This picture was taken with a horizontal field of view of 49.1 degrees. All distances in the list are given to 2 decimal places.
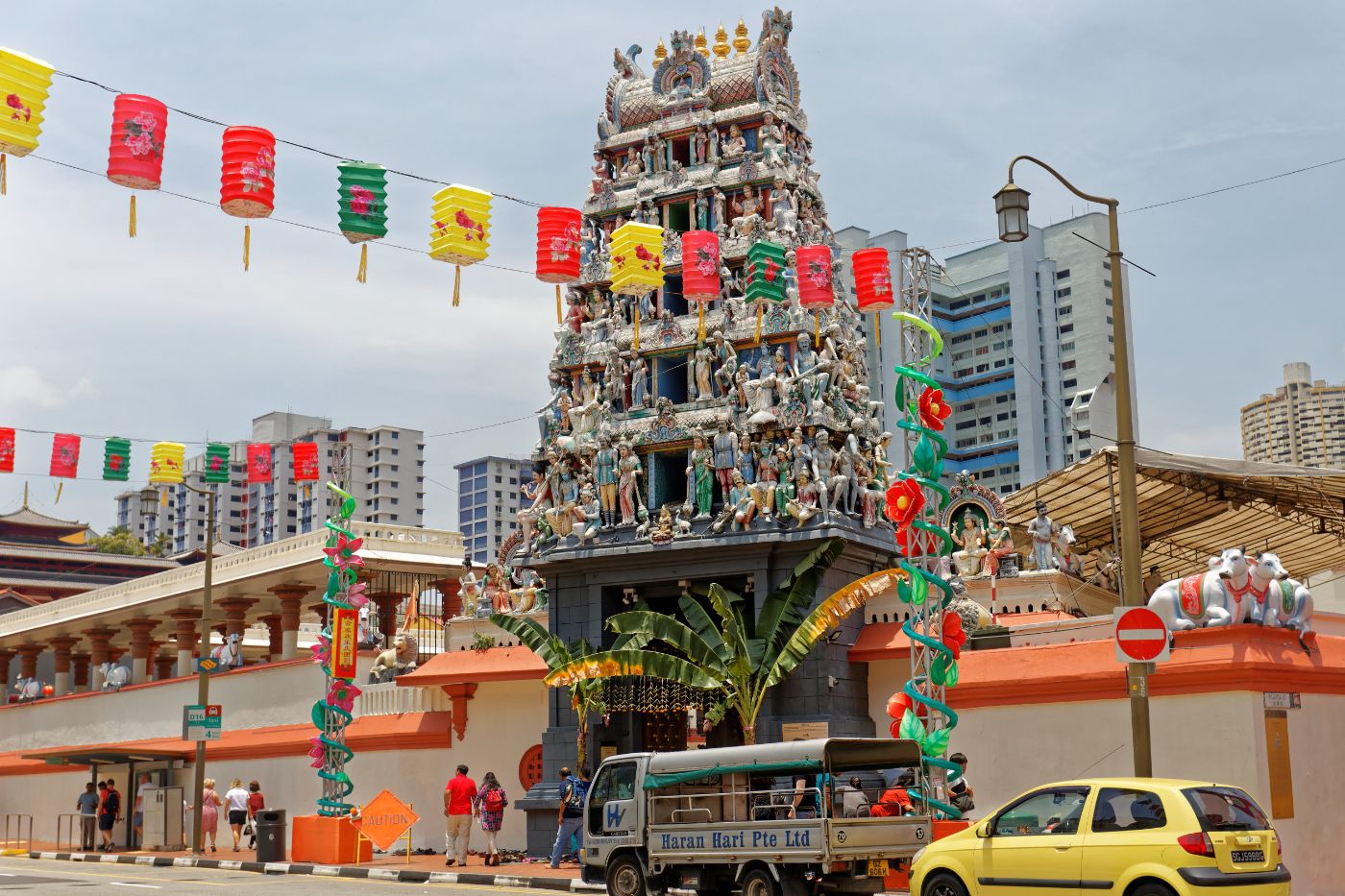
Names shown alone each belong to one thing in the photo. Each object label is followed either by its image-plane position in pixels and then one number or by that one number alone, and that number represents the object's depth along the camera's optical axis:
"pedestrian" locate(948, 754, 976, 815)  21.11
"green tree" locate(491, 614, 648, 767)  29.34
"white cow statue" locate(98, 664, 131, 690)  48.14
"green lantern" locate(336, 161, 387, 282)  22.50
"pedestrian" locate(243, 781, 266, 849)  33.16
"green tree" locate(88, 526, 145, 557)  88.46
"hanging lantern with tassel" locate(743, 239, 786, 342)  28.95
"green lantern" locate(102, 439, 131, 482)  34.22
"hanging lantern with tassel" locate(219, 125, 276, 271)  21.59
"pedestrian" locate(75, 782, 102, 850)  35.00
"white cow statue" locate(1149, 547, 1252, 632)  21.02
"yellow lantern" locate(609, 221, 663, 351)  27.83
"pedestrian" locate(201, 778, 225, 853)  32.75
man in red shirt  26.92
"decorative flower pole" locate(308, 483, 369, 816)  29.39
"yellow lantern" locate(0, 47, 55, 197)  19.05
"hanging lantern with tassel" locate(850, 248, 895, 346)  28.64
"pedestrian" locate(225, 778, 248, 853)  32.75
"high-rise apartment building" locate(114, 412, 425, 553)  146.62
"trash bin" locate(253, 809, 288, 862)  28.28
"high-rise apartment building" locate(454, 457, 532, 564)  163.38
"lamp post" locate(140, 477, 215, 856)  31.30
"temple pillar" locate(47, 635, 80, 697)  56.97
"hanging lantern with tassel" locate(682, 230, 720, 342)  29.80
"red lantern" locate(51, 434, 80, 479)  33.53
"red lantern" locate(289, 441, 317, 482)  39.45
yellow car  13.45
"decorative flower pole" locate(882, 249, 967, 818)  21.41
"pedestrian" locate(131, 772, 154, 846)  34.41
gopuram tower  29.53
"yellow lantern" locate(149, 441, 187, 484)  35.94
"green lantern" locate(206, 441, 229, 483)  36.59
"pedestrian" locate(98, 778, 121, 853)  34.22
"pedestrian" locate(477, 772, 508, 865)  27.52
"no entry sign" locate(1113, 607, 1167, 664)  15.94
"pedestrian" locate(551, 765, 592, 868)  25.64
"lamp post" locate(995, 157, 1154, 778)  16.09
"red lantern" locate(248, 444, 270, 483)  38.44
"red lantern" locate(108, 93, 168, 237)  20.48
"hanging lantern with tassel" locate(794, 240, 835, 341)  29.17
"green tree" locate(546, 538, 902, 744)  27.44
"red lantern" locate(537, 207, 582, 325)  27.67
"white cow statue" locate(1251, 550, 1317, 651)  21.11
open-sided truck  17.08
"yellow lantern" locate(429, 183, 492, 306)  23.84
